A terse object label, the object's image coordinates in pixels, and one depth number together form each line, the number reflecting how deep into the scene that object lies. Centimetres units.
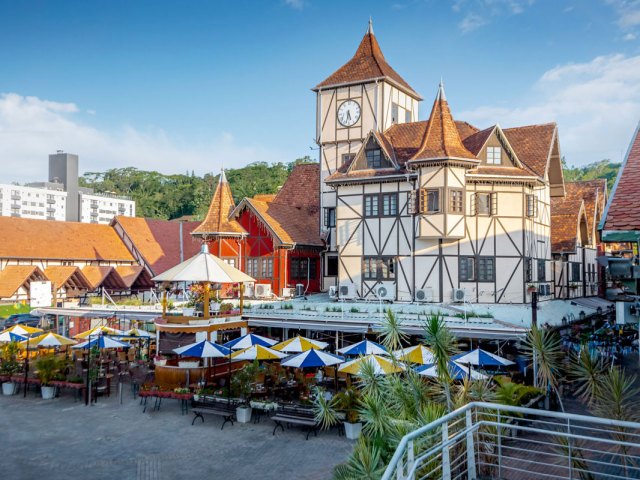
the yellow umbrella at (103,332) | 2490
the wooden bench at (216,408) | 1678
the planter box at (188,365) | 2077
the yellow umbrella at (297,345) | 1962
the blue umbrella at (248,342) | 2041
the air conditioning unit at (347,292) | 3039
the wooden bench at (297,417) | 1543
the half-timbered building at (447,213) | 2786
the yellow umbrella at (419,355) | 1695
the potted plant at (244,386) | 1717
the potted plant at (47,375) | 2073
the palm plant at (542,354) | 1230
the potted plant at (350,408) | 1520
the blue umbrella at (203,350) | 1886
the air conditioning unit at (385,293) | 2945
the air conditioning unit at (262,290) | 3341
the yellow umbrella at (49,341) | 2302
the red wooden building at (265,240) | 3478
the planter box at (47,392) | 2080
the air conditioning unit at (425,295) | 2855
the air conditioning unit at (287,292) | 3328
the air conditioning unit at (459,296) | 2775
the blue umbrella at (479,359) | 1655
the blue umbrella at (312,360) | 1755
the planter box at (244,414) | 1711
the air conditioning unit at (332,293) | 3134
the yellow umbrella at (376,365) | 1515
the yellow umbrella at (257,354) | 1891
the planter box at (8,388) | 2153
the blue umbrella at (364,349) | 1850
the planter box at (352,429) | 1515
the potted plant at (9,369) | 2156
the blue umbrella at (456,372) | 1490
